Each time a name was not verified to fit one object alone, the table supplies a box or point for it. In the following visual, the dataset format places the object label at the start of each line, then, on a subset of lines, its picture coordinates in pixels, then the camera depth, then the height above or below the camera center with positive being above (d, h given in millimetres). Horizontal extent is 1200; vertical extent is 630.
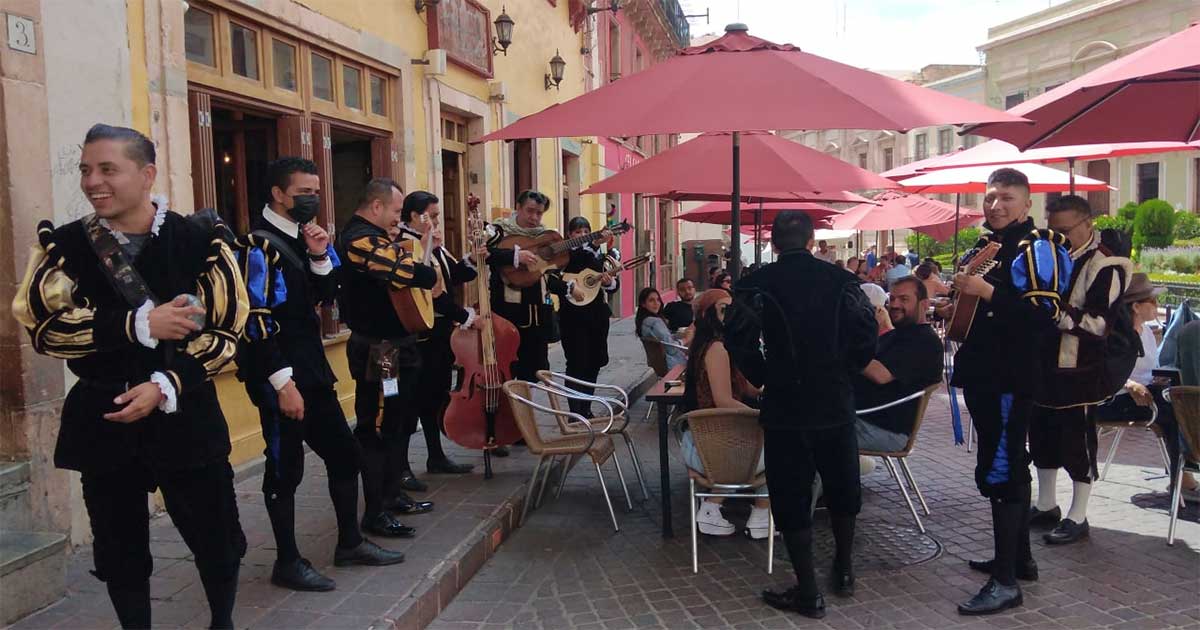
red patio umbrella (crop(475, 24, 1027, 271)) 3678 +727
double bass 5133 -736
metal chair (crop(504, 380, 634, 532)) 4621 -1003
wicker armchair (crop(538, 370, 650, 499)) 4969 -917
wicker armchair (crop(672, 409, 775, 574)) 4098 -913
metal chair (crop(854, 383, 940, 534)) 4422 -938
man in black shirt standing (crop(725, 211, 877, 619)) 3506 -467
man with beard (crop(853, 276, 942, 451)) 4551 -614
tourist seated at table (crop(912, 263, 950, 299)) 9369 -299
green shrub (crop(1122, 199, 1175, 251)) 24516 +652
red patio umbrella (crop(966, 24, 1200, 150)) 4844 +796
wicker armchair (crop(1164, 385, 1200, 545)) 4285 -840
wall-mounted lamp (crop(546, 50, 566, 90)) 12266 +2741
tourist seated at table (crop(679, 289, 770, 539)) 4297 -658
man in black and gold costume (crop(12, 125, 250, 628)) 2445 -226
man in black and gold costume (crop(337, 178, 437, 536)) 4062 -330
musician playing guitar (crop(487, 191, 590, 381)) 6016 -231
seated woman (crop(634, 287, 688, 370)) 7254 -557
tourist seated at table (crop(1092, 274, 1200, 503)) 5059 -904
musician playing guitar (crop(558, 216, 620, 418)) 6555 -479
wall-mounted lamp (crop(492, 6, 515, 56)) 9906 +2672
